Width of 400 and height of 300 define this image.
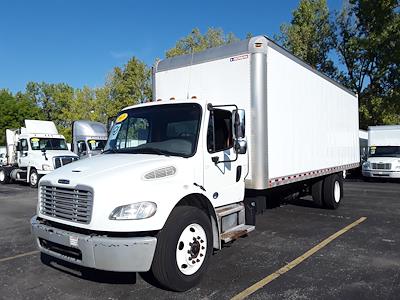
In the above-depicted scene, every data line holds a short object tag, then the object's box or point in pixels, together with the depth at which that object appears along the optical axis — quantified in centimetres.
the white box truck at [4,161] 2380
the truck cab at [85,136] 2361
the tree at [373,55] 2569
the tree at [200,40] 3678
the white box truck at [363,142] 2706
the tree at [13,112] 5791
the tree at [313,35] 3247
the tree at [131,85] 3394
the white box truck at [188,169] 445
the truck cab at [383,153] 2011
